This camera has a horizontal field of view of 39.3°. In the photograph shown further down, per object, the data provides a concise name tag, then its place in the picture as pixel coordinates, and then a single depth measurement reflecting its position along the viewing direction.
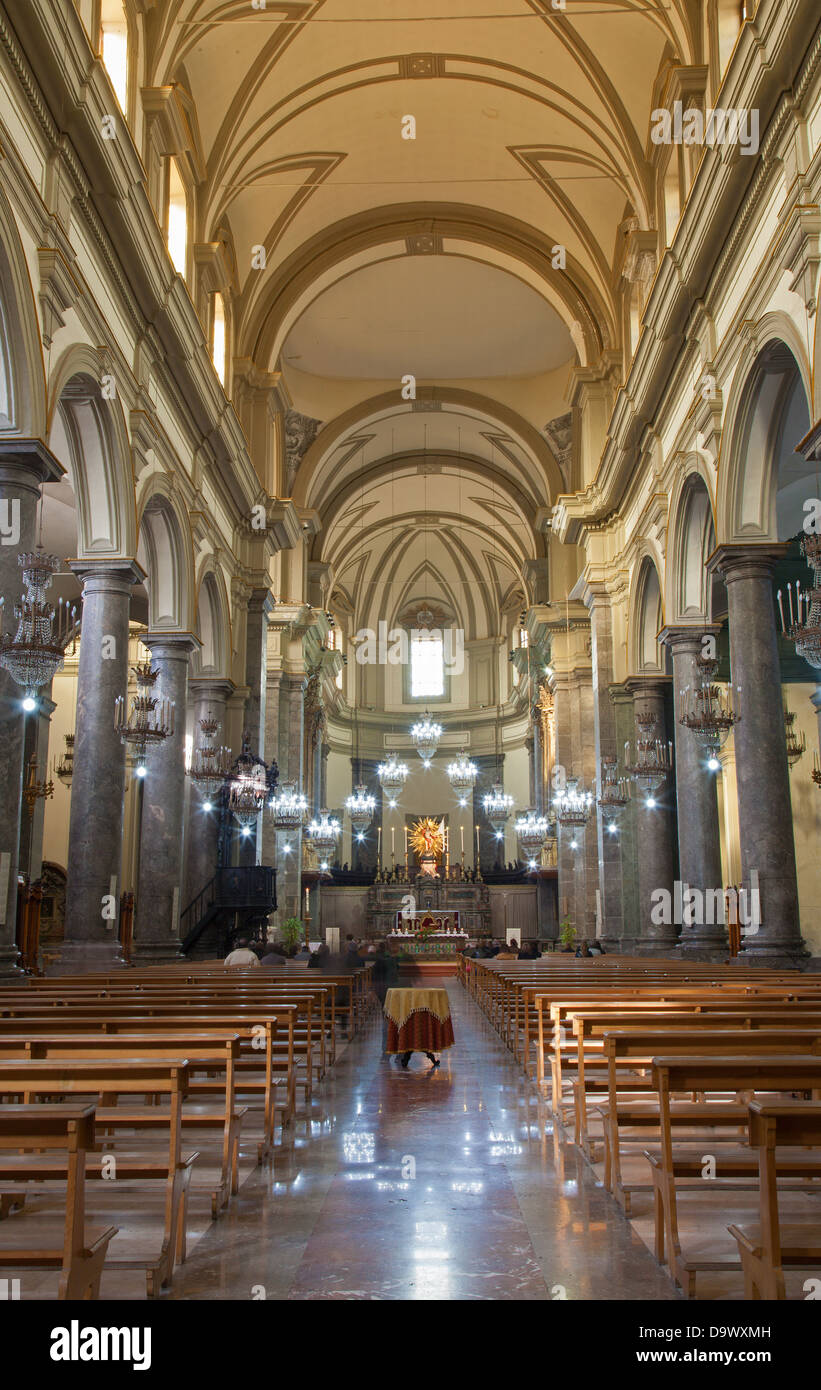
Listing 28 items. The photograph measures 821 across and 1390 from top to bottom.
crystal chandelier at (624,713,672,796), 15.36
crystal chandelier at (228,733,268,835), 17.08
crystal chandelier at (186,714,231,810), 15.62
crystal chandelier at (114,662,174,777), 11.70
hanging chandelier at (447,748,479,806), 34.34
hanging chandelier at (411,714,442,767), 31.22
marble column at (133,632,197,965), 15.19
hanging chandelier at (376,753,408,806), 34.34
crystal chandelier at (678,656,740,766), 11.81
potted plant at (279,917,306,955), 21.42
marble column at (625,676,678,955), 17.66
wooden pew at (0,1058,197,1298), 3.69
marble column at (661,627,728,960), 14.64
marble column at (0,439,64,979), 8.84
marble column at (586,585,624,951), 19.36
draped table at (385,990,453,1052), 9.84
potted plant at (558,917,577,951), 22.69
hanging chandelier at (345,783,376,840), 32.78
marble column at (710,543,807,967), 11.31
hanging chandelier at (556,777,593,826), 21.02
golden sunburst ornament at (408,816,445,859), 39.91
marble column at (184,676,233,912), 18.61
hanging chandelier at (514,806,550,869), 25.33
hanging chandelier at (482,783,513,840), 29.91
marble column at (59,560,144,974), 11.78
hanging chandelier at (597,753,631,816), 17.61
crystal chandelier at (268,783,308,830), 21.66
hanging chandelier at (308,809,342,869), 26.86
